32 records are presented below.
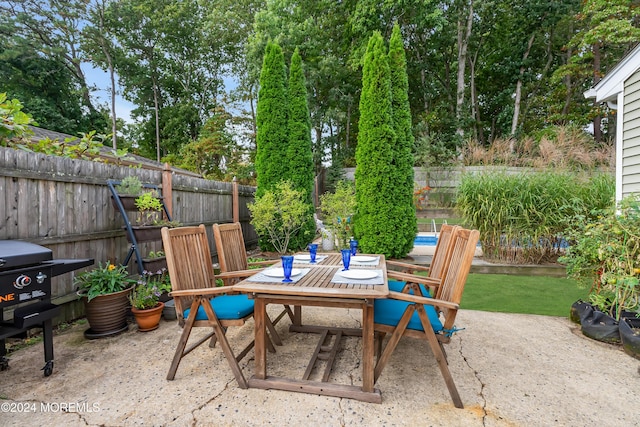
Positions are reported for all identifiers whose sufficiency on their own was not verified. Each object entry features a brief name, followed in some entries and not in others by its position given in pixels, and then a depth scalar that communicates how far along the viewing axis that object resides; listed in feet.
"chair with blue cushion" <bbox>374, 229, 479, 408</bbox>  5.83
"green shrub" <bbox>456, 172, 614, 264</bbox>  15.08
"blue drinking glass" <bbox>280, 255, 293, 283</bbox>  6.55
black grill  5.82
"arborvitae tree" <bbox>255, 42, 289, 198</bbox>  20.13
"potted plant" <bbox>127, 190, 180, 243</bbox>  10.16
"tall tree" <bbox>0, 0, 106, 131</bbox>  47.50
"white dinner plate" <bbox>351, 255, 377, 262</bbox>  8.70
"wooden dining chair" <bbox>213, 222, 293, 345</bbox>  8.27
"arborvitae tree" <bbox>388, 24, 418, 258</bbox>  17.13
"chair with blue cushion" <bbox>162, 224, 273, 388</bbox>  6.40
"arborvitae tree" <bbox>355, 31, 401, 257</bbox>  17.02
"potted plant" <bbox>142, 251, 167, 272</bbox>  10.14
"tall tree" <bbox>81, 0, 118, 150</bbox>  52.70
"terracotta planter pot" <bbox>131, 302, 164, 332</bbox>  9.21
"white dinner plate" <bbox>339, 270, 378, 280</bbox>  6.64
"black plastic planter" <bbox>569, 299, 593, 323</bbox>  9.53
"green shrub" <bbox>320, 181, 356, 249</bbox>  18.60
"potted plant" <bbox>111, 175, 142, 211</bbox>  10.46
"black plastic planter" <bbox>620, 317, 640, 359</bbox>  7.65
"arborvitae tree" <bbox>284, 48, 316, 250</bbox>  20.38
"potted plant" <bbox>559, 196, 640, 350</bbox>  8.43
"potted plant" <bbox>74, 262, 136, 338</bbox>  8.68
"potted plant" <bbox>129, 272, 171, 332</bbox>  9.27
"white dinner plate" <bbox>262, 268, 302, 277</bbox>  7.08
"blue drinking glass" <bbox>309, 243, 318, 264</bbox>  8.79
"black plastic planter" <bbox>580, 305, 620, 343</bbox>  8.46
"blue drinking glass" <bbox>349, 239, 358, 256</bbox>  8.86
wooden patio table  5.82
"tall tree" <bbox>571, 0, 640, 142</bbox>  30.38
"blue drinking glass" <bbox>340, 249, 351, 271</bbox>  7.40
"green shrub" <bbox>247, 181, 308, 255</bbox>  18.31
